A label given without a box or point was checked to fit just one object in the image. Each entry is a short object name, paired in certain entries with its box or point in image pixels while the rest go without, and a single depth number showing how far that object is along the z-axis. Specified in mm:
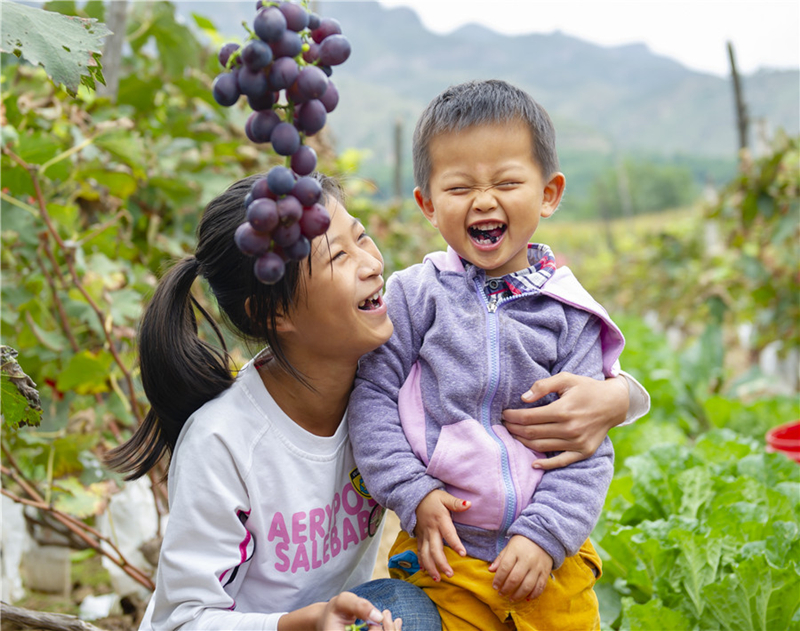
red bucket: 2949
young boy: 1329
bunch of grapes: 886
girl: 1311
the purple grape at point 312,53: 969
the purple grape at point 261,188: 913
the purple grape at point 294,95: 915
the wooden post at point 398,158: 9517
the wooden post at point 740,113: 6597
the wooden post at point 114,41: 2885
